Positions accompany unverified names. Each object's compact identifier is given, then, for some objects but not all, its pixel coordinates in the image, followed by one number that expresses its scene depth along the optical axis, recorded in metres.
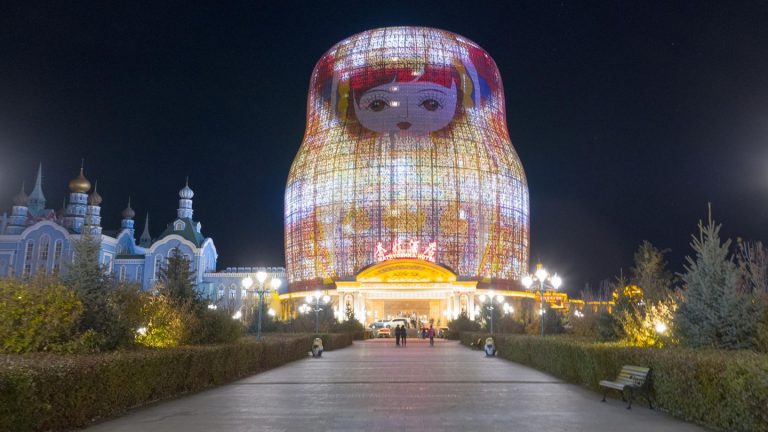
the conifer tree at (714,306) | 12.80
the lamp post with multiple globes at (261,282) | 27.51
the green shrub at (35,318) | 12.48
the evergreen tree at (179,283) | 20.09
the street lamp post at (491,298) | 40.38
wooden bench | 12.24
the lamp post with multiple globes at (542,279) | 26.63
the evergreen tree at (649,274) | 19.59
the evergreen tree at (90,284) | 13.53
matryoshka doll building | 74.69
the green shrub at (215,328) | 19.56
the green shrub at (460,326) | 51.53
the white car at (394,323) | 61.11
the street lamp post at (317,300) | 40.80
